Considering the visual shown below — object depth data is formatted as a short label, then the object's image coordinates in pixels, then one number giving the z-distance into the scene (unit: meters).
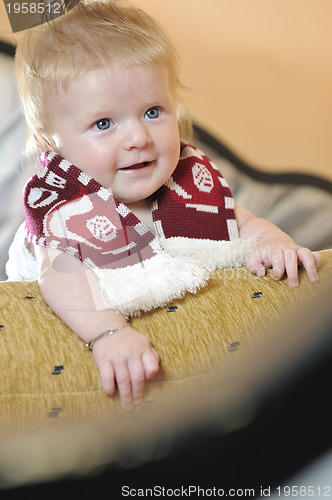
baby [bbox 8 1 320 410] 0.63
